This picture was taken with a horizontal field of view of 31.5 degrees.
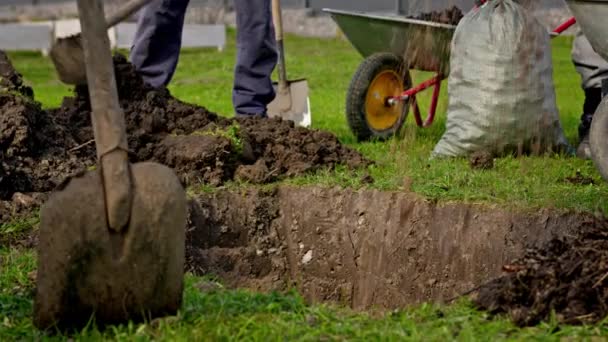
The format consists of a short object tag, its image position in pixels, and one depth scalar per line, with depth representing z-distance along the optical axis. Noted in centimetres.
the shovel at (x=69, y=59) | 552
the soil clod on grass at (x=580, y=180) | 526
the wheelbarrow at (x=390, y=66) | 689
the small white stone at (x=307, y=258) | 504
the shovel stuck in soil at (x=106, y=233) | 296
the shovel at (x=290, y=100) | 745
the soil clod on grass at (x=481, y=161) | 572
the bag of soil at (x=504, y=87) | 606
